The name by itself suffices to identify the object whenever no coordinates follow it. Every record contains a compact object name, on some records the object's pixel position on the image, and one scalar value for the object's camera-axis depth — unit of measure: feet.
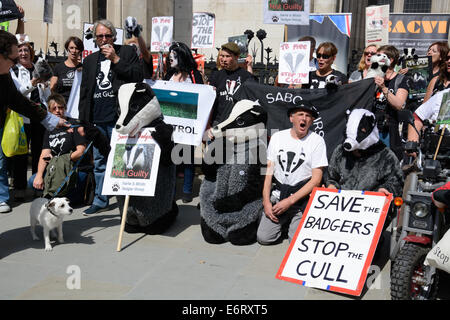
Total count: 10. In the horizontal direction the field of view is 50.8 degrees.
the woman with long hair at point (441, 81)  17.54
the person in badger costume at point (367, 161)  13.85
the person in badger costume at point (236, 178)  15.64
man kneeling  15.23
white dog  14.98
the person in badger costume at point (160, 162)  15.80
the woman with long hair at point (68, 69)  22.30
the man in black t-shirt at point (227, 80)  19.52
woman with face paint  19.58
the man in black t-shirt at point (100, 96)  18.57
